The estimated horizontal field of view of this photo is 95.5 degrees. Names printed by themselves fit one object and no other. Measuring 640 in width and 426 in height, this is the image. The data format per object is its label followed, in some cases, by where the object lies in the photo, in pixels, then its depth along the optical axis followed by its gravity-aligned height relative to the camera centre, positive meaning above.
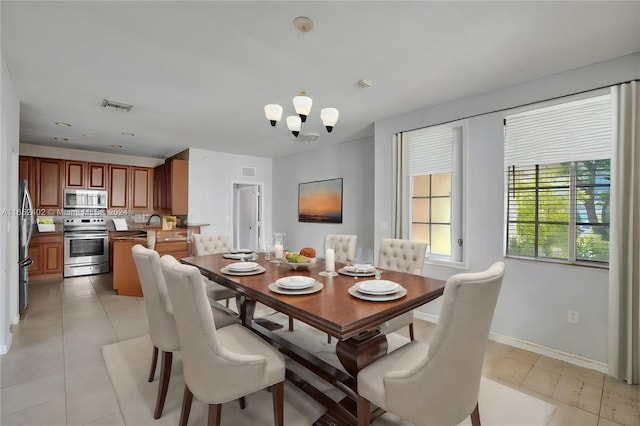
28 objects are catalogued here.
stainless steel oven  5.43 -0.70
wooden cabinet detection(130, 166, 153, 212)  6.29 +0.48
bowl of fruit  2.30 -0.38
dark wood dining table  1.38 -0.51
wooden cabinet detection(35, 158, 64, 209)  5.33 +0.51
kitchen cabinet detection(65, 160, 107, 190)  5.62 +0.69
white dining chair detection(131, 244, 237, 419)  1.81 -0.67
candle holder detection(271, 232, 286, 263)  2.61 -0.34
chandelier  2.26 +0.82
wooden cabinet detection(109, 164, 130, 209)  6.01 +0.49
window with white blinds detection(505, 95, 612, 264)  2.48 +0.29
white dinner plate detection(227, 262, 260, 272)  2.25 -0.44
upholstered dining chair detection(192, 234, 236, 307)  3.10 -0.45
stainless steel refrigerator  3.33 -0.31
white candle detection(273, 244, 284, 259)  2.64 -0.36
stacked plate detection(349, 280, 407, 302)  1.63 -0.46
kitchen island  4.36 -0.77
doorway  6.69 -0.11
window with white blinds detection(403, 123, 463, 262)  3.30 +0.29
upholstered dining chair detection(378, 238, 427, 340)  2.66 -0.43
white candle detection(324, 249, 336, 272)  2.18 -0.37
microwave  5.55 +0.21
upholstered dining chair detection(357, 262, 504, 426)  1.16 -0.66
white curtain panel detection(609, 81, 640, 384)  2.21 -0.20
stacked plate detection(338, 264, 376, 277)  2.19 -0.46
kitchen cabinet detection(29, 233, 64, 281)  5.13 -0.84
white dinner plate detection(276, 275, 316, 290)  1.74 -0.44
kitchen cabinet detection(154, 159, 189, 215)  5.50 +0.45
